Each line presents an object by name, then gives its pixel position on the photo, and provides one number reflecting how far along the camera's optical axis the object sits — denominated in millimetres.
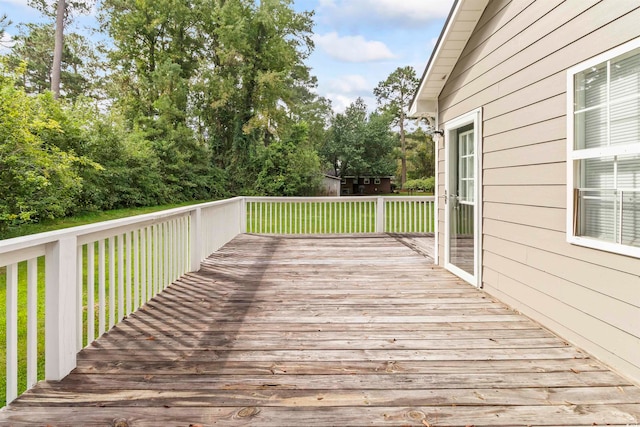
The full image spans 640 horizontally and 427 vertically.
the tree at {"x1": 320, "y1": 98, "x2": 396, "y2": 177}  30859
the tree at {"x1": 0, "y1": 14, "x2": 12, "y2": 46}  13333
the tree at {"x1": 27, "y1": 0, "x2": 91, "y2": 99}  13688
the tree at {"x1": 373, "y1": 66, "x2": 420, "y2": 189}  30703
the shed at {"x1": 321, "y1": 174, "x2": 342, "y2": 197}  23228
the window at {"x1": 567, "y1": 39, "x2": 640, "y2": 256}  2152
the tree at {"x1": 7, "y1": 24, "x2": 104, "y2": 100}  17297
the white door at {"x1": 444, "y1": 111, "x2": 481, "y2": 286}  4027
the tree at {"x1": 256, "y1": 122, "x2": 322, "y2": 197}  18925
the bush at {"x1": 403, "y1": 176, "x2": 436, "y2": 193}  28262
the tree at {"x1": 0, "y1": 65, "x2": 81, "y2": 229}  6762
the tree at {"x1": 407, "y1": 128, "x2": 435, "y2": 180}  32938
